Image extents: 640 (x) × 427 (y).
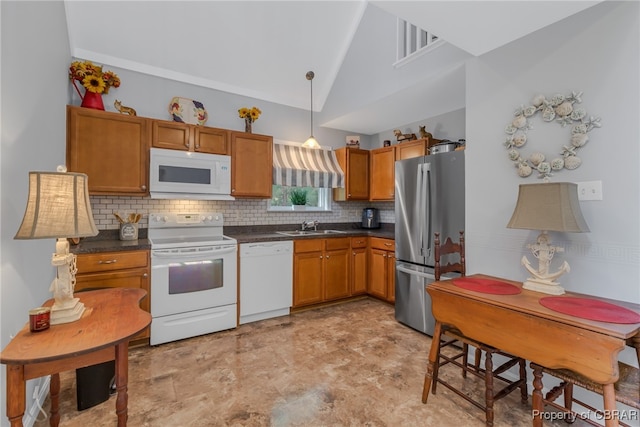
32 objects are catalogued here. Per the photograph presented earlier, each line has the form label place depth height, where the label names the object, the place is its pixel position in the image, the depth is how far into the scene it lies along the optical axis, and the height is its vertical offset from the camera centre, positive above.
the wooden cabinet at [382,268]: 3.86 -0.77
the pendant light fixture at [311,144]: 3.56 +0.85
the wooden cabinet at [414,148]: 3.81 +0.90
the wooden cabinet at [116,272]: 2.52 -0.54
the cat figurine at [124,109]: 3.02 +1.08
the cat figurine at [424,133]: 3.91 +1.08
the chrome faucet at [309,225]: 4.47 -0.19
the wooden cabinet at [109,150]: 2.74 +0.62
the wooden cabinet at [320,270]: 3.72 -0.77
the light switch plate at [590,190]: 1.81 +0.15
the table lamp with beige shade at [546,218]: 1.72 -0.03
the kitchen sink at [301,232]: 3.91 -0.29
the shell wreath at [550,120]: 1.88 +0.58
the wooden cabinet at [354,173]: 4.56 +0.64
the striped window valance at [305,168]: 4.03 +0.66
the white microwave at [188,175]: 3.07 +0.41
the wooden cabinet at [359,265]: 4.13 -0.75
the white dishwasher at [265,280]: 3.35 -0.80
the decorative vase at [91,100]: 2.85 +1.10
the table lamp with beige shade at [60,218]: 1.22 -0.03
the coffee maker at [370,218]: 4.92 -0.09
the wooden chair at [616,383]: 1.34 -0.83
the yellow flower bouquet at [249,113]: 3.74 +1.28
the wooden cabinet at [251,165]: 3.57 +0.60
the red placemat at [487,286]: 1.88 -0.50
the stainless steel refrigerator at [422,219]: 2.83 -0.07
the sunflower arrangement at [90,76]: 2.78 +1.33
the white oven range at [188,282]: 2.83 -0.72
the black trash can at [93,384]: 1.91 -1.16
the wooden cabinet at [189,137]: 3.12 +0.85
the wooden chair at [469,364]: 1.76 -1.02
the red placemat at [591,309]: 1.42 -0.51
